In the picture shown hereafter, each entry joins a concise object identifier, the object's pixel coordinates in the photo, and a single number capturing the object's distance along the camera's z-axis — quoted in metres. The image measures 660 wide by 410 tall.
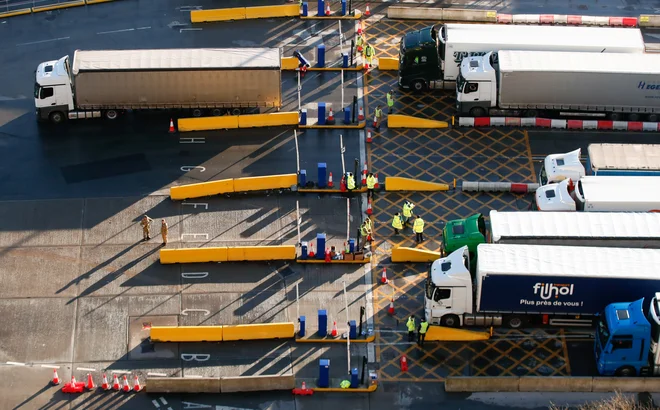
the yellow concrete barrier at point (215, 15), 81.88
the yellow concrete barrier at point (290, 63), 77.47
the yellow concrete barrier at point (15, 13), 83.06
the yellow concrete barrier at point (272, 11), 82.12
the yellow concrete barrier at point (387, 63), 77.81
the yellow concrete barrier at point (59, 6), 83.64
